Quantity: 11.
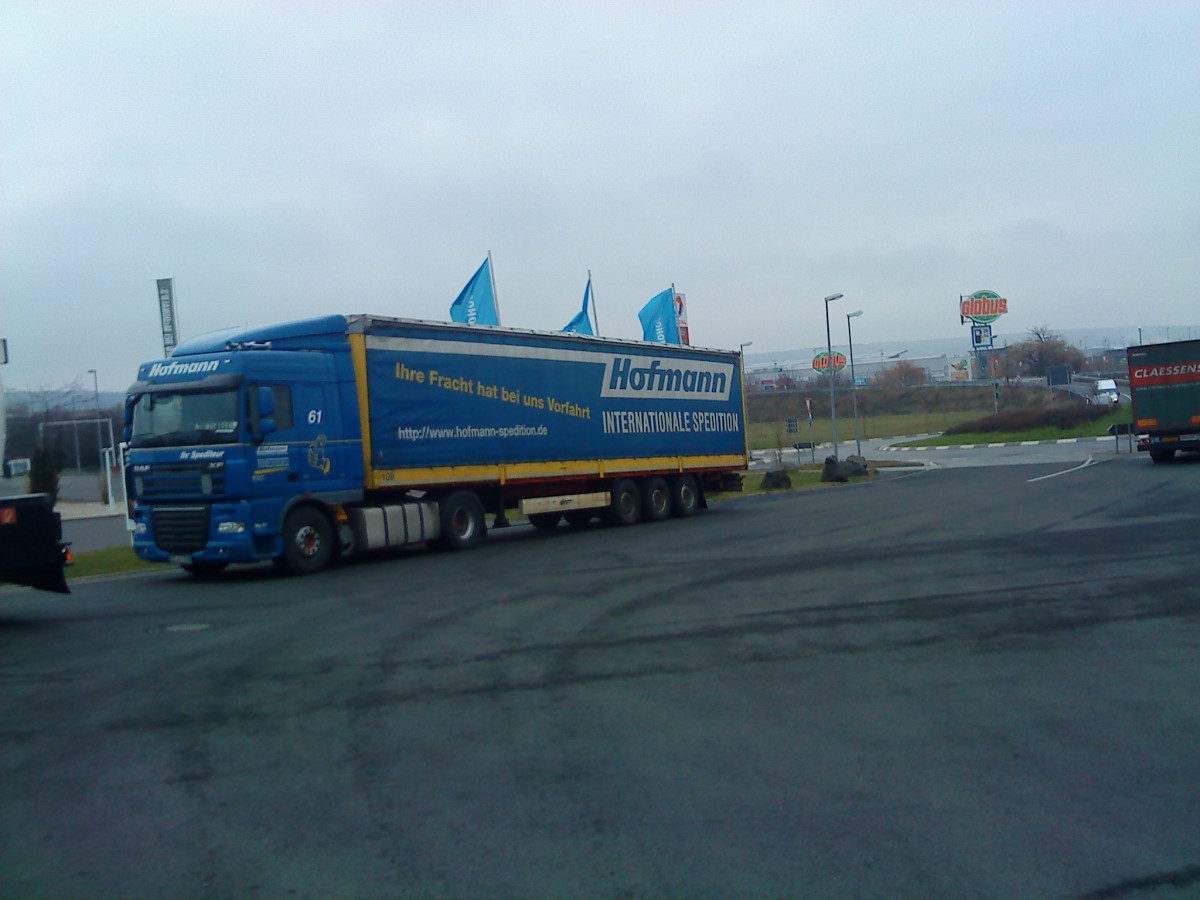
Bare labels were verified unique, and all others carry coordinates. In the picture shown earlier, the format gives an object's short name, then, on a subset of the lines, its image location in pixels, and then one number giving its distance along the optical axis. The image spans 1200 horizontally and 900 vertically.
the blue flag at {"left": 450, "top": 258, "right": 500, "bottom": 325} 30.27
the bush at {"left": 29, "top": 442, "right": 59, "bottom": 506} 16.77
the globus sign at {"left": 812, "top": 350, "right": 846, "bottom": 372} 109.82
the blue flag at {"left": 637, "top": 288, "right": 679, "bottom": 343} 36.03
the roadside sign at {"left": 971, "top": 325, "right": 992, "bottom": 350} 97.38
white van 79.25
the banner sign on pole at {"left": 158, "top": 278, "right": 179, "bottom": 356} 27.66
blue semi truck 15.26
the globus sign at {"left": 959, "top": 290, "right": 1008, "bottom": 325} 96.19
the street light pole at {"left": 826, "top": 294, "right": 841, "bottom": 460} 46.21
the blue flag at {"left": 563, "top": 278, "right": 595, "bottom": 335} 34.47
